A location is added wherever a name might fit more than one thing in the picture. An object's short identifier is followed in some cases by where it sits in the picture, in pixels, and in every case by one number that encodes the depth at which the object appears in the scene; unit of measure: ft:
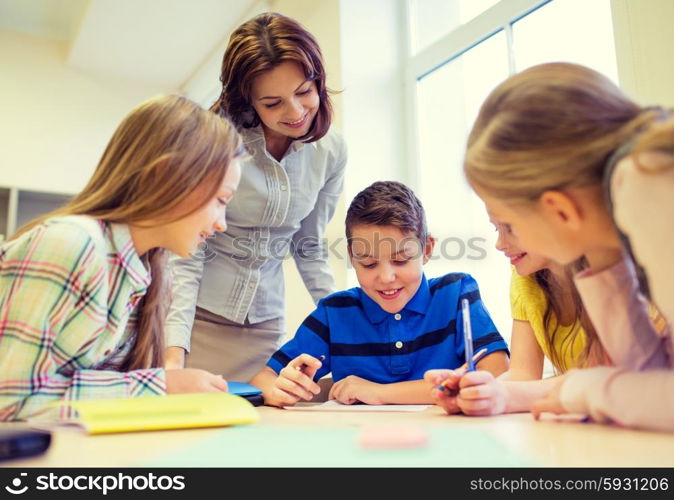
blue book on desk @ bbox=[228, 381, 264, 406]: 3.56
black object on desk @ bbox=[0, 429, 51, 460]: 1.51
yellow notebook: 2.02
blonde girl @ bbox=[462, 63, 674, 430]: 1.67
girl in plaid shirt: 2.48
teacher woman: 4.21
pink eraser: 1.70
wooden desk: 1.51
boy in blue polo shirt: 4.25
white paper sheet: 3.04
